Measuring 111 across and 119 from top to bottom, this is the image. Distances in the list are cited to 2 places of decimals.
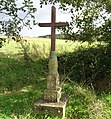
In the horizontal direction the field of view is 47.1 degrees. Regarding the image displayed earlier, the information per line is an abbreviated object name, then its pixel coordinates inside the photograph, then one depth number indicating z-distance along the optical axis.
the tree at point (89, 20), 4.56
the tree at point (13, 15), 4.77
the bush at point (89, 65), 4.54
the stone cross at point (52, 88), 3.22
